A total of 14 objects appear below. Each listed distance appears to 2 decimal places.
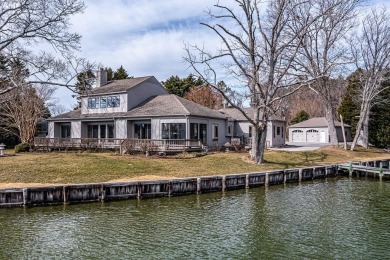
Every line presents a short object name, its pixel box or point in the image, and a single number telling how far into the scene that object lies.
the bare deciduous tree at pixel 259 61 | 26.78
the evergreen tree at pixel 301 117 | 64.56
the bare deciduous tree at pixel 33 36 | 24.94
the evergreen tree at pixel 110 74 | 62.31
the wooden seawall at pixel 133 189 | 16.48
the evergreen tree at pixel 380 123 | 46.38
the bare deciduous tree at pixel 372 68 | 40.91
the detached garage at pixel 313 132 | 54.09
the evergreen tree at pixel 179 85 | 66.06
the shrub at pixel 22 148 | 34.59
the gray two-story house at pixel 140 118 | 33.56
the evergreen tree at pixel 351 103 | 49.31
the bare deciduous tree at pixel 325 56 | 36.92
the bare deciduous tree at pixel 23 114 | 41.78
